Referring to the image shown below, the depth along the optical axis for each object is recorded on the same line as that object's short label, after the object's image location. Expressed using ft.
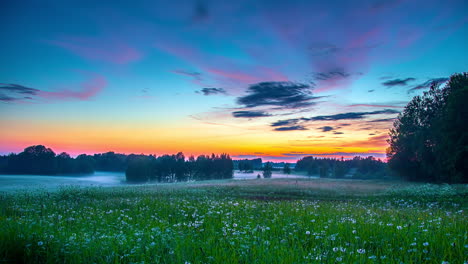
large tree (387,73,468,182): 126.11
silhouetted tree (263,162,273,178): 510.17
